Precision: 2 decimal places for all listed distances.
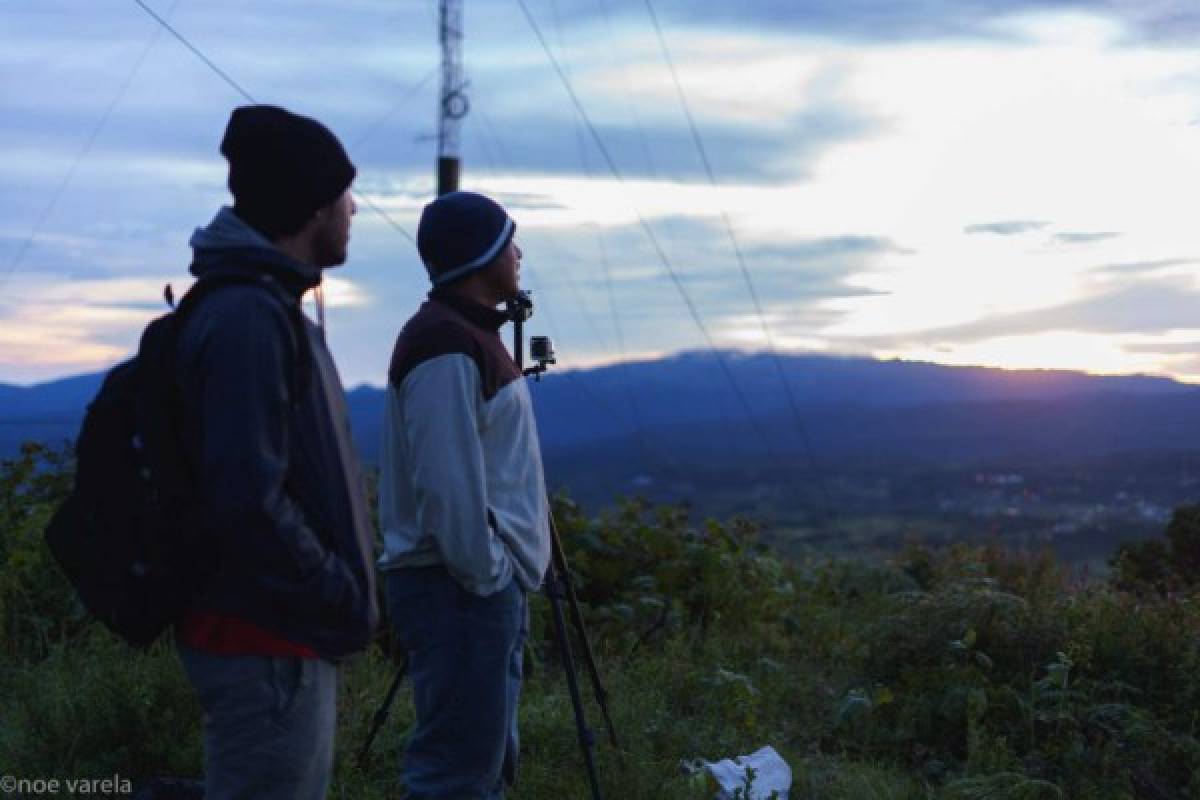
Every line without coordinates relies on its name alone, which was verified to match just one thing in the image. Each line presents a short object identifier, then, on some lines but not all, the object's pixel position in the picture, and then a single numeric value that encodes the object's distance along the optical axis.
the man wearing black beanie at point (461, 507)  3.52
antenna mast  10.23
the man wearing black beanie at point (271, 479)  2.55
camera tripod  4.68
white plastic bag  5.21
